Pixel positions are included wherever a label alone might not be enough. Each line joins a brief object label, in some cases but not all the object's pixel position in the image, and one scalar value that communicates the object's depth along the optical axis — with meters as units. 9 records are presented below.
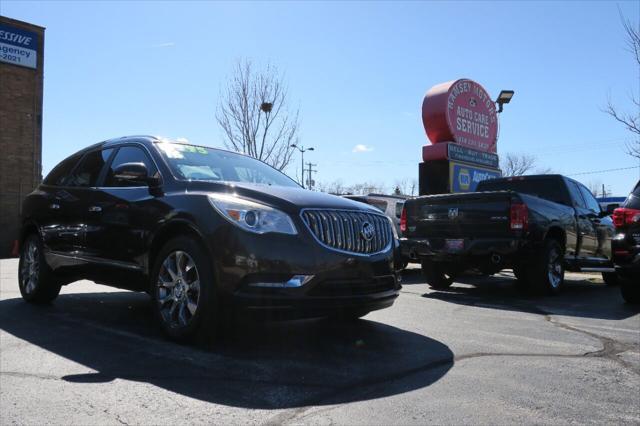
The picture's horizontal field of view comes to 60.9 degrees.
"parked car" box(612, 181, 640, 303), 6.88
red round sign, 14.52
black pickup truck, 7.71
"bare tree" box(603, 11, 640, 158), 13.21
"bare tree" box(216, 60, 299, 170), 22.52
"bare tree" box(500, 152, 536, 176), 66.86
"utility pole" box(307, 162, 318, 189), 80.79
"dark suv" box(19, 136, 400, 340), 4.04
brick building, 23.36
